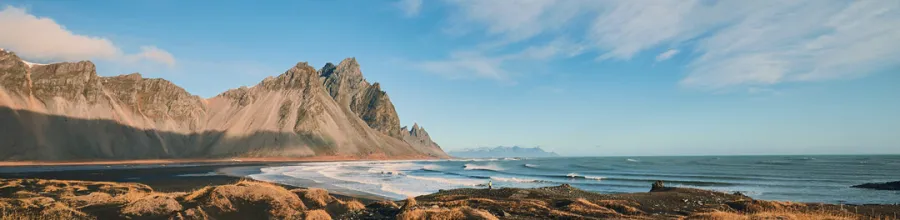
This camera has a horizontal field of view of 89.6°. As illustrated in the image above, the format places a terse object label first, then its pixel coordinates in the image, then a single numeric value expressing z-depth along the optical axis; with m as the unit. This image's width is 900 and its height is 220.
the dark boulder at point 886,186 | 46.66
